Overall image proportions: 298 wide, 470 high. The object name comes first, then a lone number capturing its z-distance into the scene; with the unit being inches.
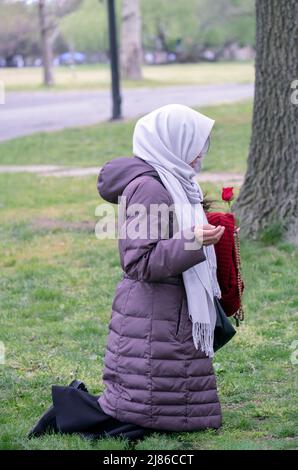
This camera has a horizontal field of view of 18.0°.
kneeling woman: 153.6
